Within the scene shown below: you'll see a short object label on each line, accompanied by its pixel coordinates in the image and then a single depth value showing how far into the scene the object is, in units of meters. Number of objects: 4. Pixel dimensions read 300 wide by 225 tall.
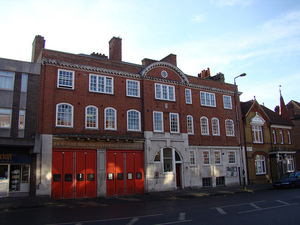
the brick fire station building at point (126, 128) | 20.03
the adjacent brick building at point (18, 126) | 18.32
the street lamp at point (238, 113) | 25.41
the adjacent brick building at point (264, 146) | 31.08
